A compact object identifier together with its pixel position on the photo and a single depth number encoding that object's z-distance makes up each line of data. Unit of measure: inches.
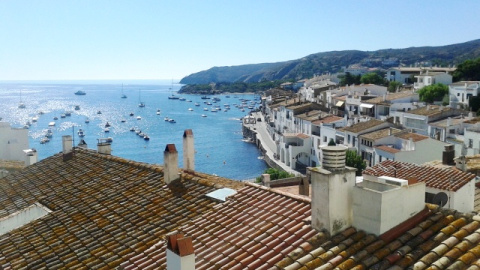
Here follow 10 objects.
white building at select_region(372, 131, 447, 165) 1405.0
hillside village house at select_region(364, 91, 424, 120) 2258.9
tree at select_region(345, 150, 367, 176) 1658.5
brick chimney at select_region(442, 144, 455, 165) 808.9
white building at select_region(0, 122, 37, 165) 821.2
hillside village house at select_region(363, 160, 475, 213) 446.7
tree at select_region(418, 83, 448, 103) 2588.6
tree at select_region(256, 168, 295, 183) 1566.2
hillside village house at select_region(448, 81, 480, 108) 2330.2
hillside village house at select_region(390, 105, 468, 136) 1904.5
